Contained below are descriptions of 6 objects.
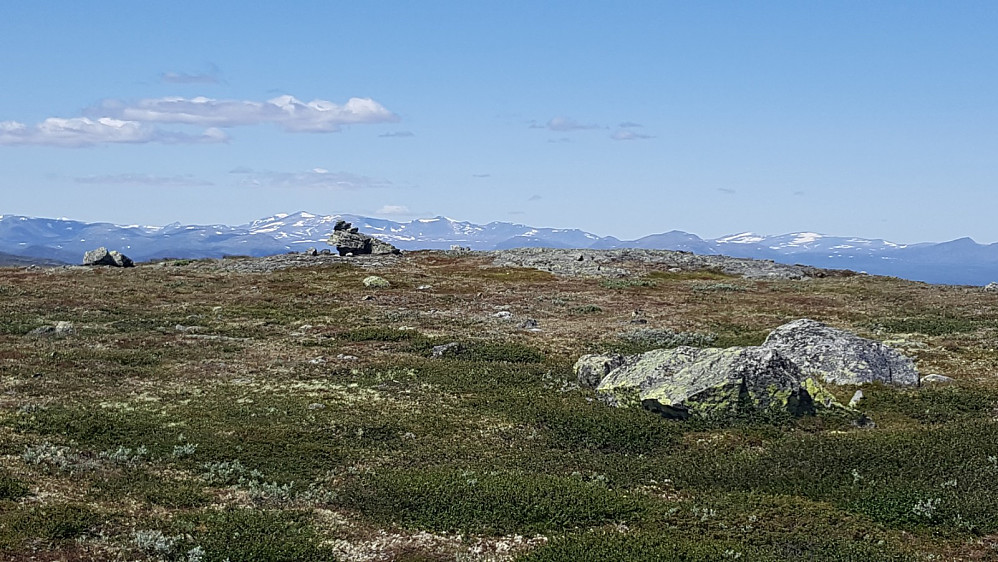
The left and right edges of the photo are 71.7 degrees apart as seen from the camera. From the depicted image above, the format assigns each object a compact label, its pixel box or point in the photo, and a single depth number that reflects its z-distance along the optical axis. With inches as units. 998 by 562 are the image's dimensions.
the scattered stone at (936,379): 1145.4
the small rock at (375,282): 2807.6
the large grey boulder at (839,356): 1147.3
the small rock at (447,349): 1393.9
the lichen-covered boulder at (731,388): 934.4
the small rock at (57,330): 1486.2
